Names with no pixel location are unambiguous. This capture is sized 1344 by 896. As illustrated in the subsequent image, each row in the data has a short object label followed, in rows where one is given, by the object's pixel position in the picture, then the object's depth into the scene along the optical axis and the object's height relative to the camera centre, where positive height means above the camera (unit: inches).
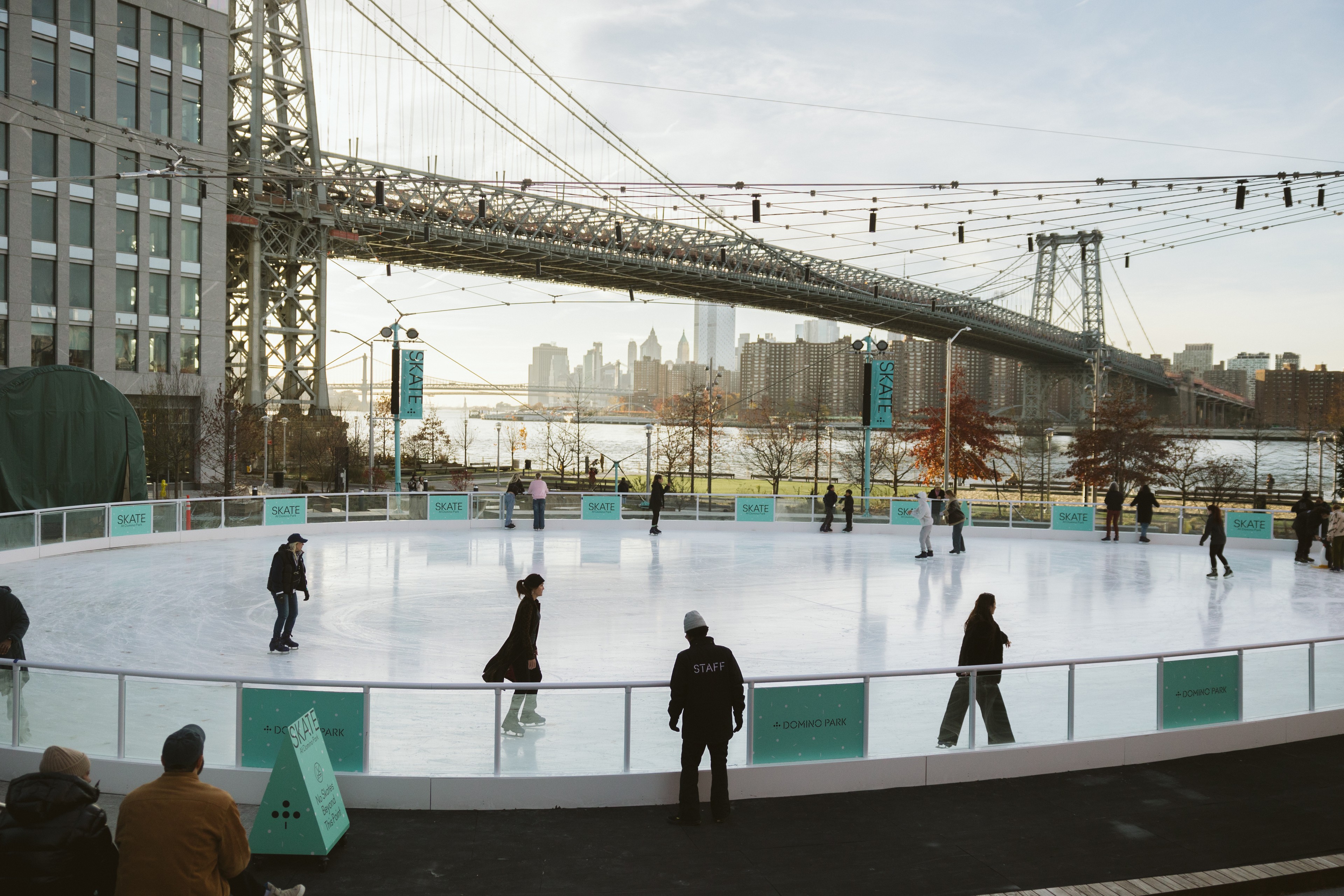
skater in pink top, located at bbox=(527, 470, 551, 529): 1007.0 -58.4
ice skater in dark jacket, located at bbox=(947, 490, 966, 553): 850.8 -62.5
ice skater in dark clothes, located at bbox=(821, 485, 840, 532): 1066.7 -65.6
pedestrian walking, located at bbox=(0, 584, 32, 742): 317.1 -61.7
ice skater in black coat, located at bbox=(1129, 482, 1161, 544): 967.6 -55.7
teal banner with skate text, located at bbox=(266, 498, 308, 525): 944.9 -69.5
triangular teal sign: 215.5 -83.1
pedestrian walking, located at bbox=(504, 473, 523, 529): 1034.1 -61.8
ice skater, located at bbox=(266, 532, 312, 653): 446.6 -67.2
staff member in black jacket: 246.8 -67.0
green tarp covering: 887.7 -3.3
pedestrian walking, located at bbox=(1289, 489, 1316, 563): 829.2 -61.8
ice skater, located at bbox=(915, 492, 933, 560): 844.0 -68.7
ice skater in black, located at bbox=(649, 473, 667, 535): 999.6 -56.2
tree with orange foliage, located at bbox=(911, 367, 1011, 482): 1969.7 +17.7
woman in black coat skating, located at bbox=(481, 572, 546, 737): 311.9 -67.1
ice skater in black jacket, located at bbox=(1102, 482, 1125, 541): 989.2 -56.3
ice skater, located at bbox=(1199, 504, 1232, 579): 730.8 -62.7
